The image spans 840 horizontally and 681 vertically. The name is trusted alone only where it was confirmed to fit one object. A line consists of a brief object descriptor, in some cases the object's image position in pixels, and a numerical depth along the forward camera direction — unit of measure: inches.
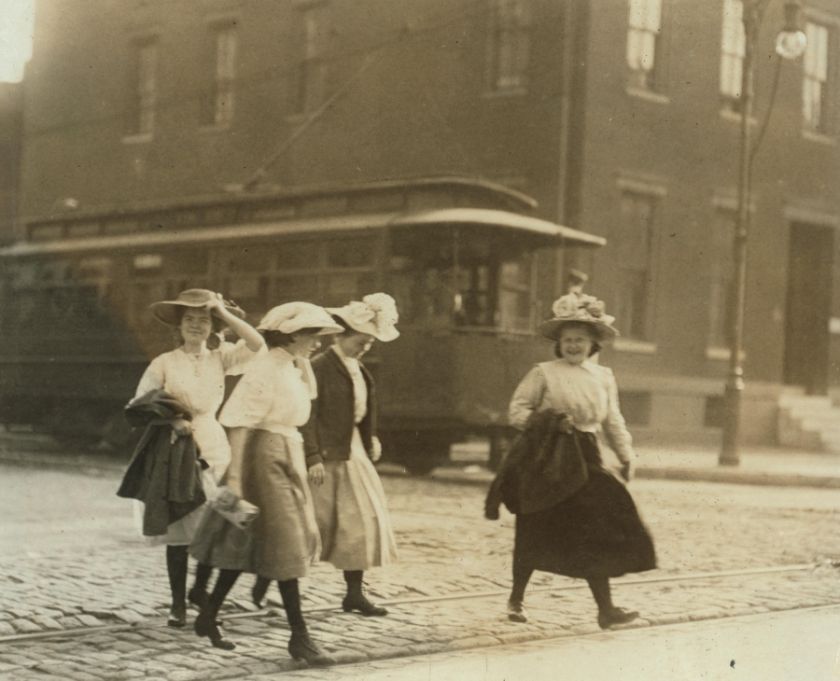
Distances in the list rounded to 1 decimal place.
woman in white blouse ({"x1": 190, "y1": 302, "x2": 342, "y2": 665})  218.7
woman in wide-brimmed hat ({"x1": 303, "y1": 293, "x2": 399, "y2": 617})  254.7
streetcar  522.6
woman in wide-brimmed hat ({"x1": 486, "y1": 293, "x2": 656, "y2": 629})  251.4
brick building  512.7
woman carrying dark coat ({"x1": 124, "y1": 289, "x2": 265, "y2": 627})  241.3
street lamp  560.1
